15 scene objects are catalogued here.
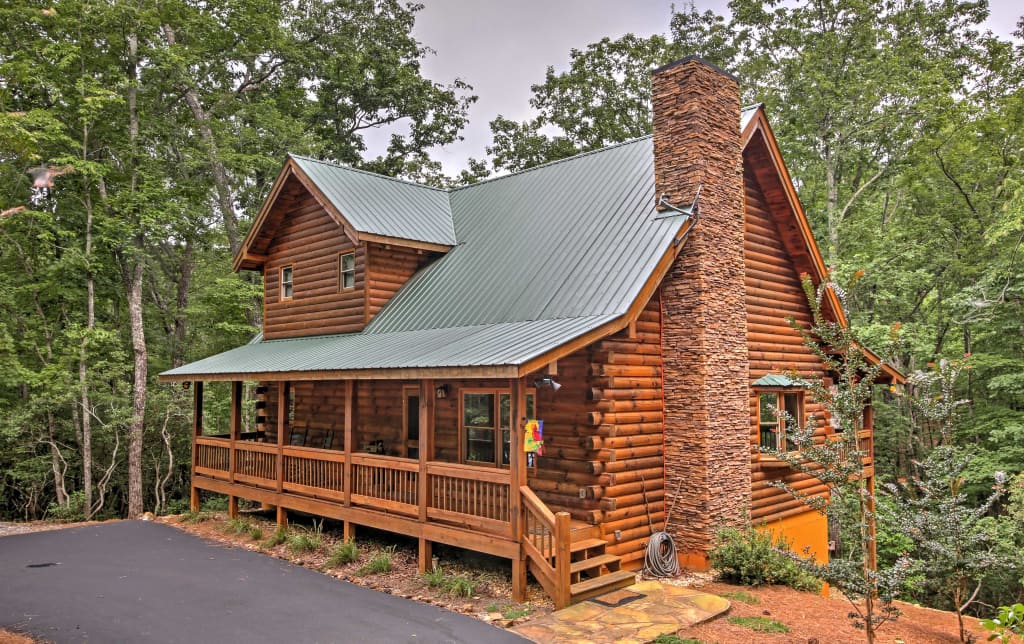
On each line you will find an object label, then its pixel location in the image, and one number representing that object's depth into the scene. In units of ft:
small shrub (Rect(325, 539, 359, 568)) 38.29
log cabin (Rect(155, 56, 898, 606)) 34.45
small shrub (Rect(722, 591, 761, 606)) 31.35
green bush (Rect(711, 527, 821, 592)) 34.42
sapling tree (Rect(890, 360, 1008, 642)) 26.27
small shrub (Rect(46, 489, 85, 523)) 66.28
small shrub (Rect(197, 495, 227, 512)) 60.75
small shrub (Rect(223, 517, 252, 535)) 47.89
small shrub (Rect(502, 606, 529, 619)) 28.55
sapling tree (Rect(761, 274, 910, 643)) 24.29
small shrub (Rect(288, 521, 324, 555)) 41.59
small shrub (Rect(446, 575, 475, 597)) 31.73
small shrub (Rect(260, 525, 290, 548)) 43.73
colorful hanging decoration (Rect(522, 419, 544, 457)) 32.24
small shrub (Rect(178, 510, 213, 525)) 52.38
